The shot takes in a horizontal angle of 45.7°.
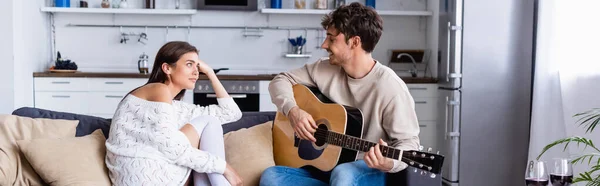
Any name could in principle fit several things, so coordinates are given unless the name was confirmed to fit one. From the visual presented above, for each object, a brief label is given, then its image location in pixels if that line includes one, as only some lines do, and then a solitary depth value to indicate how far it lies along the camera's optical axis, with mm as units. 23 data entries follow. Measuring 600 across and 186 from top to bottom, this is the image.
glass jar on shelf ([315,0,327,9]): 6238
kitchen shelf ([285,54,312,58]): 6281
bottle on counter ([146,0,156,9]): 6160
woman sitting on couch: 2777
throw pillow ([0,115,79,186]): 2877
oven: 5734
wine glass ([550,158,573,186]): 2326
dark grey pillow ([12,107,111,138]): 3217
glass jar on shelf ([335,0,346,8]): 6290
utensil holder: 6326
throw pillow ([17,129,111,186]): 2879
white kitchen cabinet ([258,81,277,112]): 5828
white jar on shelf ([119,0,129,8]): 6105
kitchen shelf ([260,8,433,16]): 6121
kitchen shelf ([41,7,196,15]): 5992
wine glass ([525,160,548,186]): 2303
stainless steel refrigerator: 5082
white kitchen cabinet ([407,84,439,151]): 5746
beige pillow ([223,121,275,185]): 3053
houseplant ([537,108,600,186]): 4082
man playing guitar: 2602
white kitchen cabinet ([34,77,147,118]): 5707
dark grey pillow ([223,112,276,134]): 3359
